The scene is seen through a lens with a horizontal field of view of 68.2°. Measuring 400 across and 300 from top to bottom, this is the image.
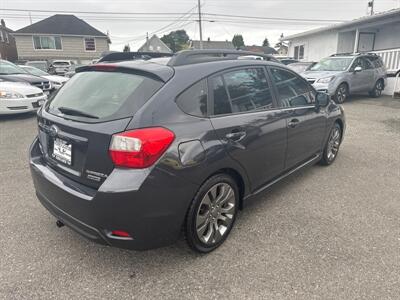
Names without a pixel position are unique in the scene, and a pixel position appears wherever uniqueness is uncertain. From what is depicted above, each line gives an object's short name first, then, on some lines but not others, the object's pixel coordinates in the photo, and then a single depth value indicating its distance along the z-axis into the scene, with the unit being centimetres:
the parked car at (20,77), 849
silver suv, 966
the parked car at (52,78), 1060
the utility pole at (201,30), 3008
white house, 1388
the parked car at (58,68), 2068
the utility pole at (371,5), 3092
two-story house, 3077
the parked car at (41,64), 2178
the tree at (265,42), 8644
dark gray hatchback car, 200
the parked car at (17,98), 739
